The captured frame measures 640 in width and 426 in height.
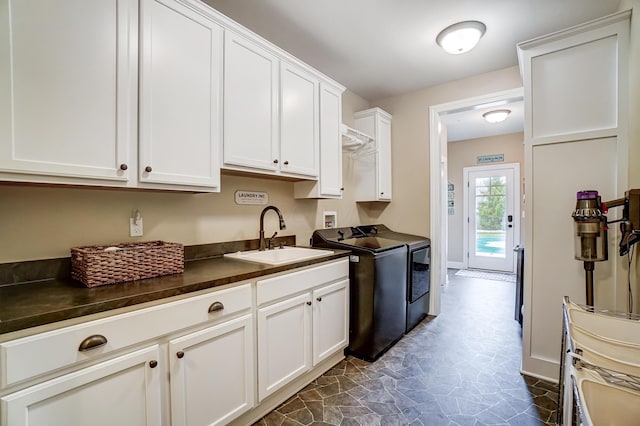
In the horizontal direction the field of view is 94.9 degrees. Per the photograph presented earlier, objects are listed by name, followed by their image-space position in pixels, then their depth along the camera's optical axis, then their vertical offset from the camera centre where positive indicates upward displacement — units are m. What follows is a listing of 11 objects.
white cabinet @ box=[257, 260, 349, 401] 1.68 -0.72
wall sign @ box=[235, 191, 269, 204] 2.25 +0.12
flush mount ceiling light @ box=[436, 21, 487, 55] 2.19 +1.35
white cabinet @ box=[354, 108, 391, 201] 3.39 +0.60
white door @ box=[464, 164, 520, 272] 5.55 -0.05
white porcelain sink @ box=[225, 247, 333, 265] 2.11 -0.32
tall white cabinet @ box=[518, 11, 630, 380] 1.87 +0.39
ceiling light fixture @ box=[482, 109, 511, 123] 4.03 +1.35
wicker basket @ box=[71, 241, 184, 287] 1.26 -0.23
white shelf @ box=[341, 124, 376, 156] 2.96 +0.76
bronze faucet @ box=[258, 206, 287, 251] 2.30 -0.14
